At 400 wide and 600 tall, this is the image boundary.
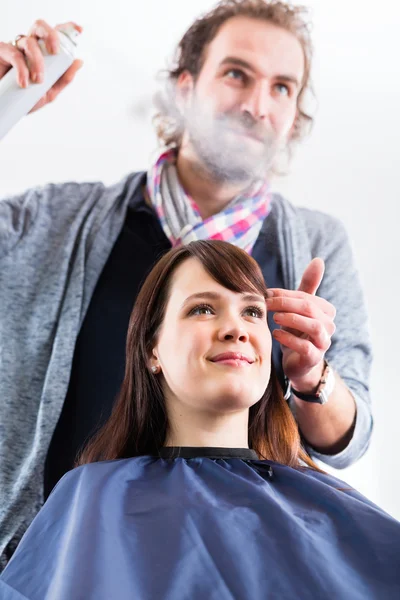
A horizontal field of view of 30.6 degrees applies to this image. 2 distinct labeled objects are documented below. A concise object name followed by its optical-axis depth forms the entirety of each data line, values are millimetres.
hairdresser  1413
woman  979
